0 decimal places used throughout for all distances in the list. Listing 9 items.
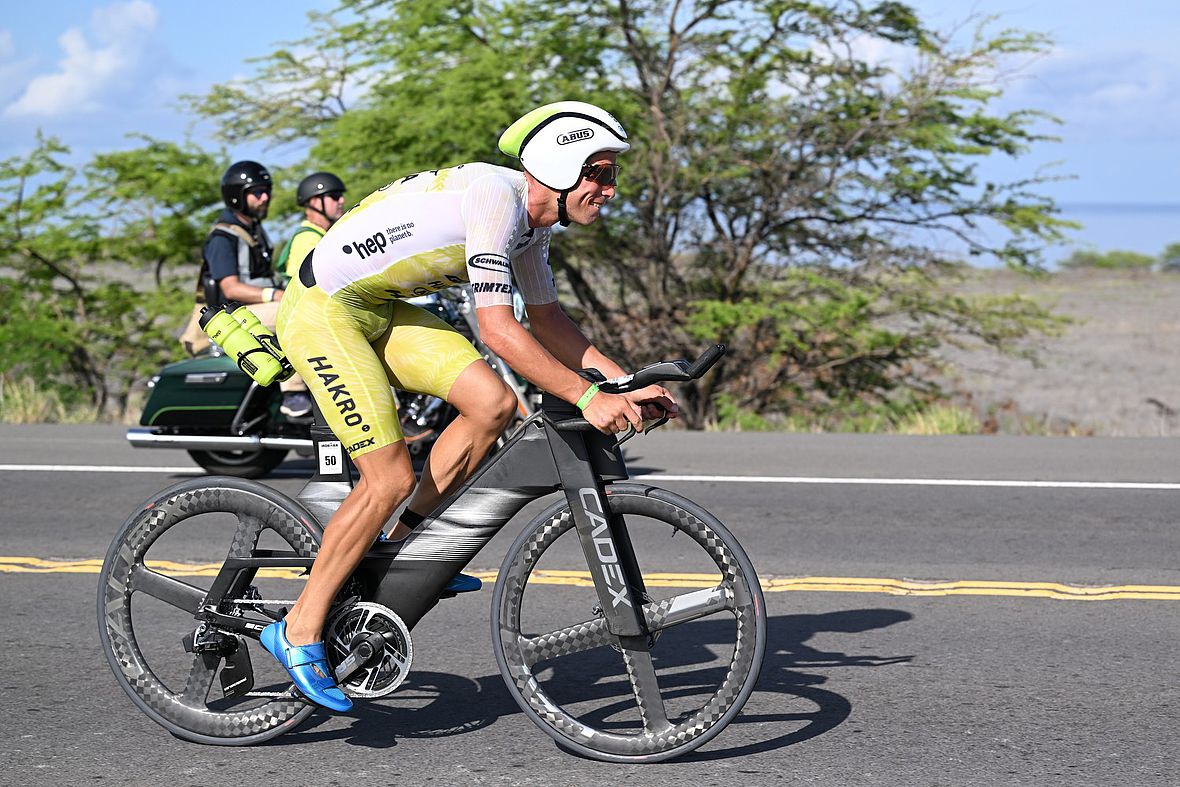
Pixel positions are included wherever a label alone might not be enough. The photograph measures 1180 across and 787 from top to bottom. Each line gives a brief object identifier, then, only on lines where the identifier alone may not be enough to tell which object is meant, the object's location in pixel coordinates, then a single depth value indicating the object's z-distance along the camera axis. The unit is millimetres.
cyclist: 4105
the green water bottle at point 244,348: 4434
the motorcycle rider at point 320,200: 9641
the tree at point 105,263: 18094
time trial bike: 4297
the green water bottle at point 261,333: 4504
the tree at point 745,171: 16953
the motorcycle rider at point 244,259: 9617
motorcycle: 9609
